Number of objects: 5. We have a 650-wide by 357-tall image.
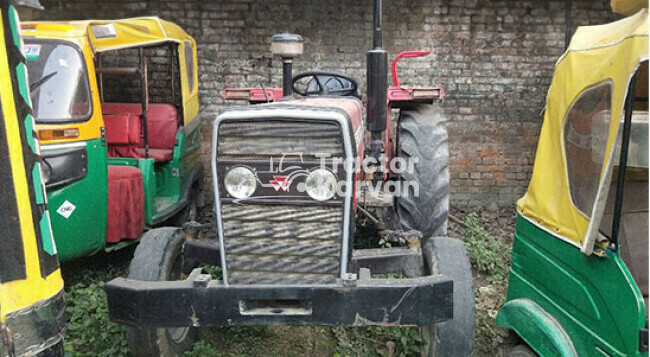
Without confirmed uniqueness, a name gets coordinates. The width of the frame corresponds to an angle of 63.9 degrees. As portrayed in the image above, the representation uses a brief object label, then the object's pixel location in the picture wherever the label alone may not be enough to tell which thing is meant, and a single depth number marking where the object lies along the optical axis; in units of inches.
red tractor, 96.7
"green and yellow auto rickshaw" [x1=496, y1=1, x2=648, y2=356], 89.0
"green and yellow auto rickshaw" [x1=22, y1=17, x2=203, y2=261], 156.4
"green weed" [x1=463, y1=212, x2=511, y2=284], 190.4
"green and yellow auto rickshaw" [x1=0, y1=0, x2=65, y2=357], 62.4
